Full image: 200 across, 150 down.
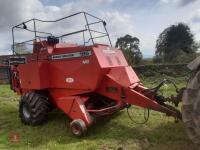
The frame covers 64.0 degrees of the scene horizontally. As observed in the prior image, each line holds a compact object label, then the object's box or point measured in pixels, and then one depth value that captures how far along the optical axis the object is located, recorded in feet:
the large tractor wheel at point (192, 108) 8.38
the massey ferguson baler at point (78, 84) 11.62
